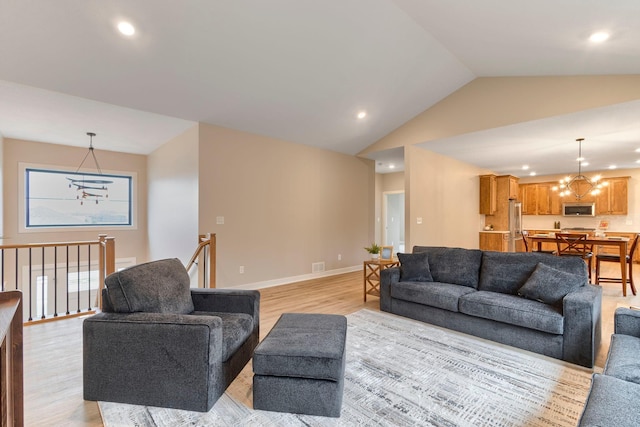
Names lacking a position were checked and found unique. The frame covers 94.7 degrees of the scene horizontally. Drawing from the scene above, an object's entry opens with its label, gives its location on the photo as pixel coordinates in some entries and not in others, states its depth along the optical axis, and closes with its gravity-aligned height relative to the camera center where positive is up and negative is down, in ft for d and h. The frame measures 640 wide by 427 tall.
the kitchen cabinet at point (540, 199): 28.30 +1.59
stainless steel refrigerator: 25.11 -0.68
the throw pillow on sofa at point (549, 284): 8.79 -2.12
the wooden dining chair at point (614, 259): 14.88 -2.27
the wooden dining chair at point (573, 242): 16.14 -1.48
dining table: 14.37 -1.44
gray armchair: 5.87 -2.80
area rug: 5.74 -3.98
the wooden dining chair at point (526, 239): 19.11 -1.56
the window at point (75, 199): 18.02 +1.20
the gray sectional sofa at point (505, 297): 8.04 -2.69
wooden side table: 13.83 -2.36
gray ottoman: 5.71 -3.17
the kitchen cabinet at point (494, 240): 24.12 -2.09
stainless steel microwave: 26.22 +0.56
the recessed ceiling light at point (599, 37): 9.09 +5.63
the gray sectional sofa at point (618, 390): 3.71 -2.57
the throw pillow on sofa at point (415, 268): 11.97 -2.14
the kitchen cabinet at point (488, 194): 24.97 +1.82
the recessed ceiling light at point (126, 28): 8.96 +5.83
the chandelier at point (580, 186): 23.82 +2.56
